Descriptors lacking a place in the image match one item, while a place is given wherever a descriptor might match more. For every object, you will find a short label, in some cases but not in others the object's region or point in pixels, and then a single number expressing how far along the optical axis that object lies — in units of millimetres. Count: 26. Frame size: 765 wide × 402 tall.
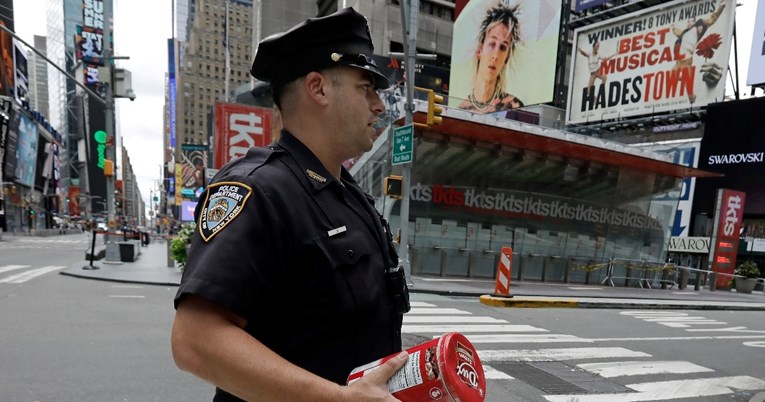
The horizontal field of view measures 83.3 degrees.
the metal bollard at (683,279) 20453
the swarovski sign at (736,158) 33000
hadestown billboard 29641
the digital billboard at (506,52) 35875
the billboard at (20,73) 52156
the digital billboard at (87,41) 69062
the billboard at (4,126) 45906
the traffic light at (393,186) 11852
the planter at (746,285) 21609
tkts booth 17406
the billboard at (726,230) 23062
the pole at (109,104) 13703
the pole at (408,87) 11382
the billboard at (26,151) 54969
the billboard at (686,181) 35438
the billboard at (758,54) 30469
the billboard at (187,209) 37062
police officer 949
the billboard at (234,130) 15906
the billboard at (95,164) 87125
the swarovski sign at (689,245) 32625
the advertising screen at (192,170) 36406
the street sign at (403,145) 11684
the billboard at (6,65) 46303
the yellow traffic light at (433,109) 11391
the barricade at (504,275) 11391
